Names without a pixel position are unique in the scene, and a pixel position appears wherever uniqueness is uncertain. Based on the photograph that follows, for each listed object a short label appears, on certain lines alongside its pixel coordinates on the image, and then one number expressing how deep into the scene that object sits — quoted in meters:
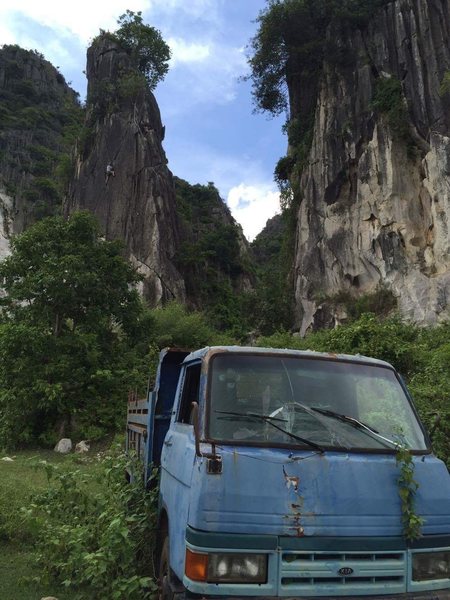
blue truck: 2.74
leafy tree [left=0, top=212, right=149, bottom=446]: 13.91
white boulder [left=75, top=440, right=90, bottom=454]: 13.13
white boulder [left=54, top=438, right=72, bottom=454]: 13.43
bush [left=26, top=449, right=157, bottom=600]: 3.62
